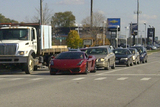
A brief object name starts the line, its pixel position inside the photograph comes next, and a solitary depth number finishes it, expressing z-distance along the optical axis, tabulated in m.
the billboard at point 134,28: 102.03
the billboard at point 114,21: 97.00
